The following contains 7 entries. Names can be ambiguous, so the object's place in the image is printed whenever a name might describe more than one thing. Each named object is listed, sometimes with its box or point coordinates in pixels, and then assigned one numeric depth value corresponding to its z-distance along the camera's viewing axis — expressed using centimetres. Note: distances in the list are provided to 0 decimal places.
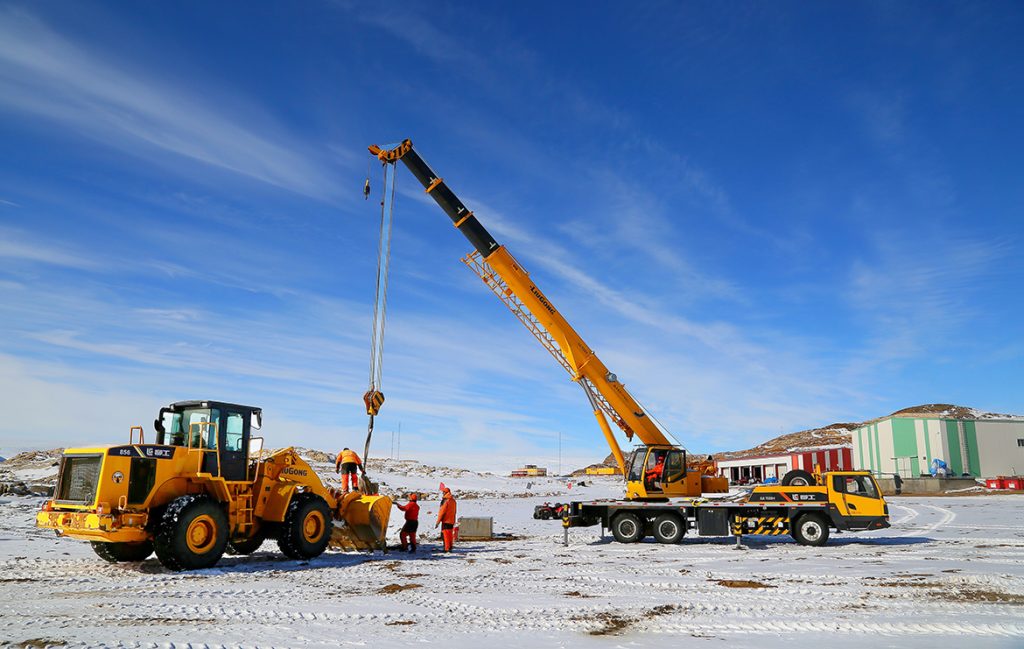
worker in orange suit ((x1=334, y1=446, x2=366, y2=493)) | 1662
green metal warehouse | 5762
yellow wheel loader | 1177
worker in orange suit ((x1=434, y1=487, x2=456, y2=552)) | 1653
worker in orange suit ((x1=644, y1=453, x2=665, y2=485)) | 1964
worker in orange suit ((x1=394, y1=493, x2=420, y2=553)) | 1619
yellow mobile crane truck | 1809
